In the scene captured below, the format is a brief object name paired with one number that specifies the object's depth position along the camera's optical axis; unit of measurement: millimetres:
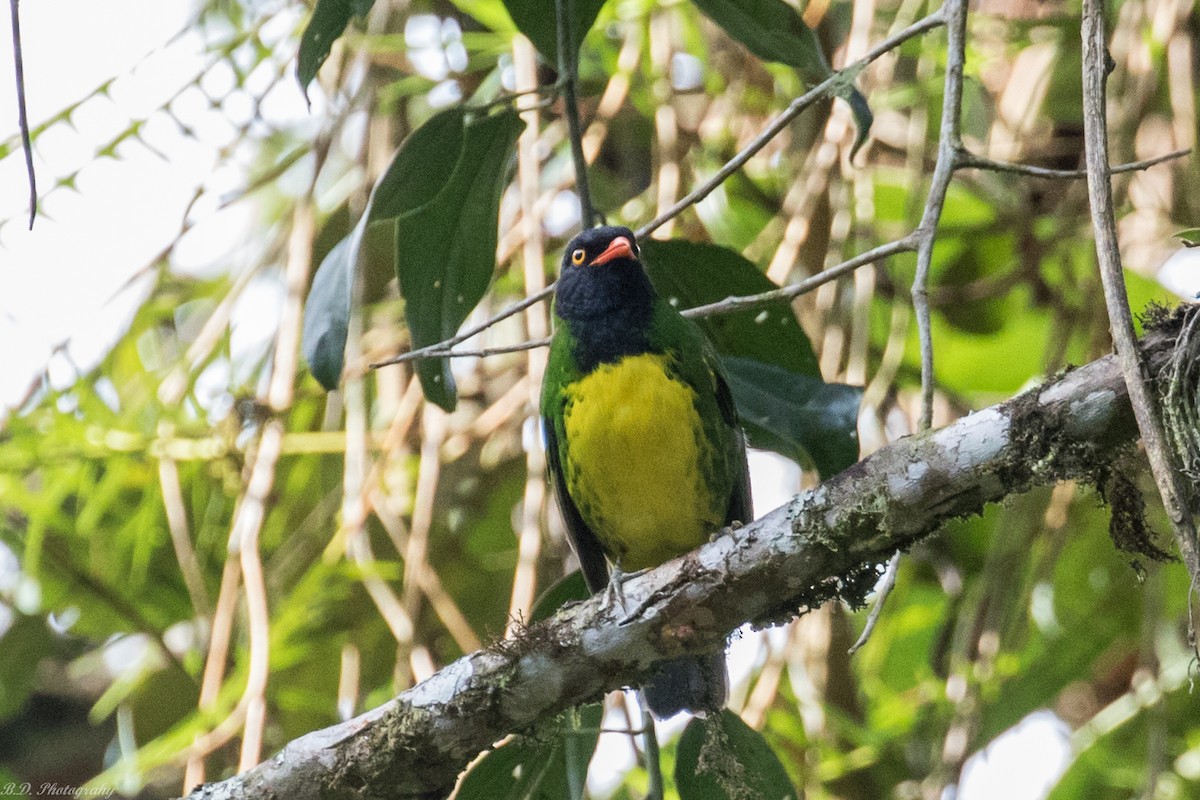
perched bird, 5949
